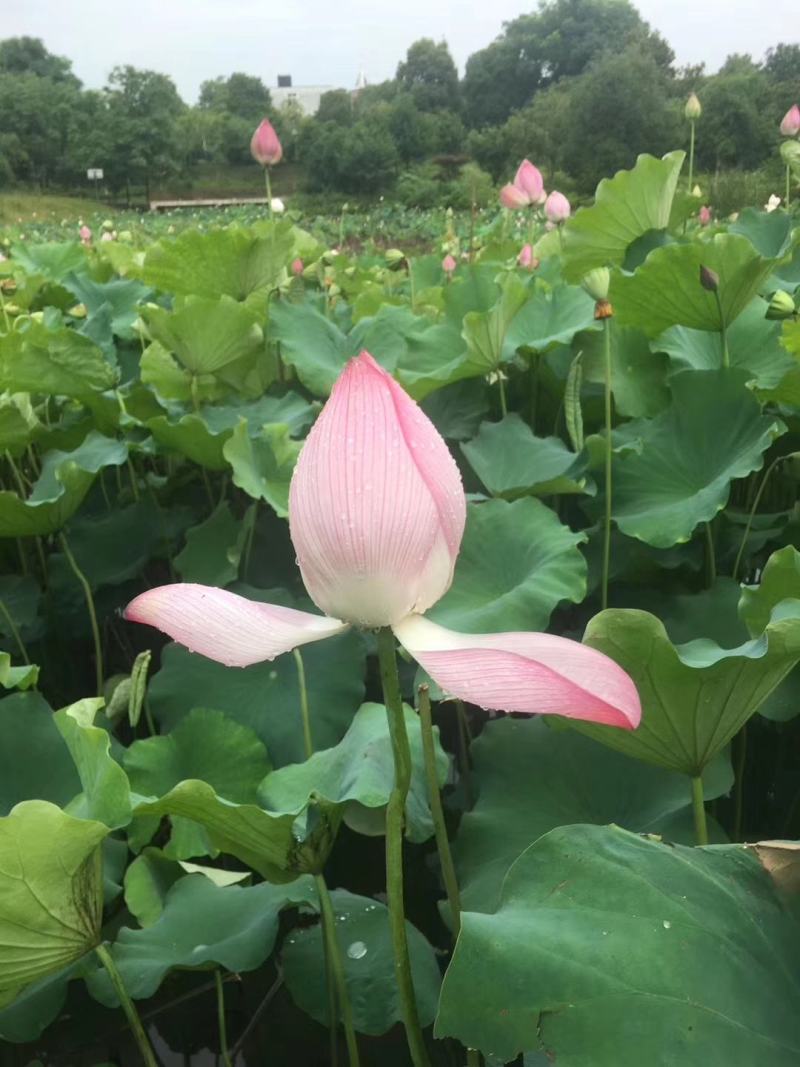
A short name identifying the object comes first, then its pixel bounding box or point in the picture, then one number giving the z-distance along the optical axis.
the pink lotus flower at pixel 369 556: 0.37
